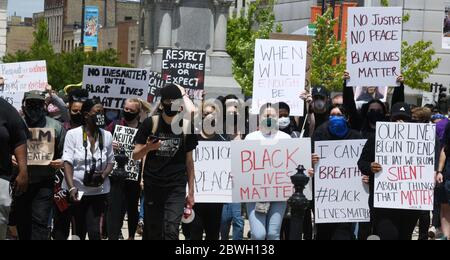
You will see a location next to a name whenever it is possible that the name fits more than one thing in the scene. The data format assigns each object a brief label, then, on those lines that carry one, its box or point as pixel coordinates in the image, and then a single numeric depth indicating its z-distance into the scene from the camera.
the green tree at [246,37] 43.31
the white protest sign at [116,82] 17.56
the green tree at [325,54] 41.78
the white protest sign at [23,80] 18.70
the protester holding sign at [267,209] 12.56
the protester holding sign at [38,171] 12.48
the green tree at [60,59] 71.25
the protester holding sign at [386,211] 12.56
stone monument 25.45
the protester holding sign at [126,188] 14.41
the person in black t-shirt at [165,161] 11.77
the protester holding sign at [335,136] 13.09
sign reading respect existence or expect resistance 19.03
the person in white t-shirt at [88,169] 12.45
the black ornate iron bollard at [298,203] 12.30
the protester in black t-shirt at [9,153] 10.69
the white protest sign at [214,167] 13.45
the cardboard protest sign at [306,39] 17.66
